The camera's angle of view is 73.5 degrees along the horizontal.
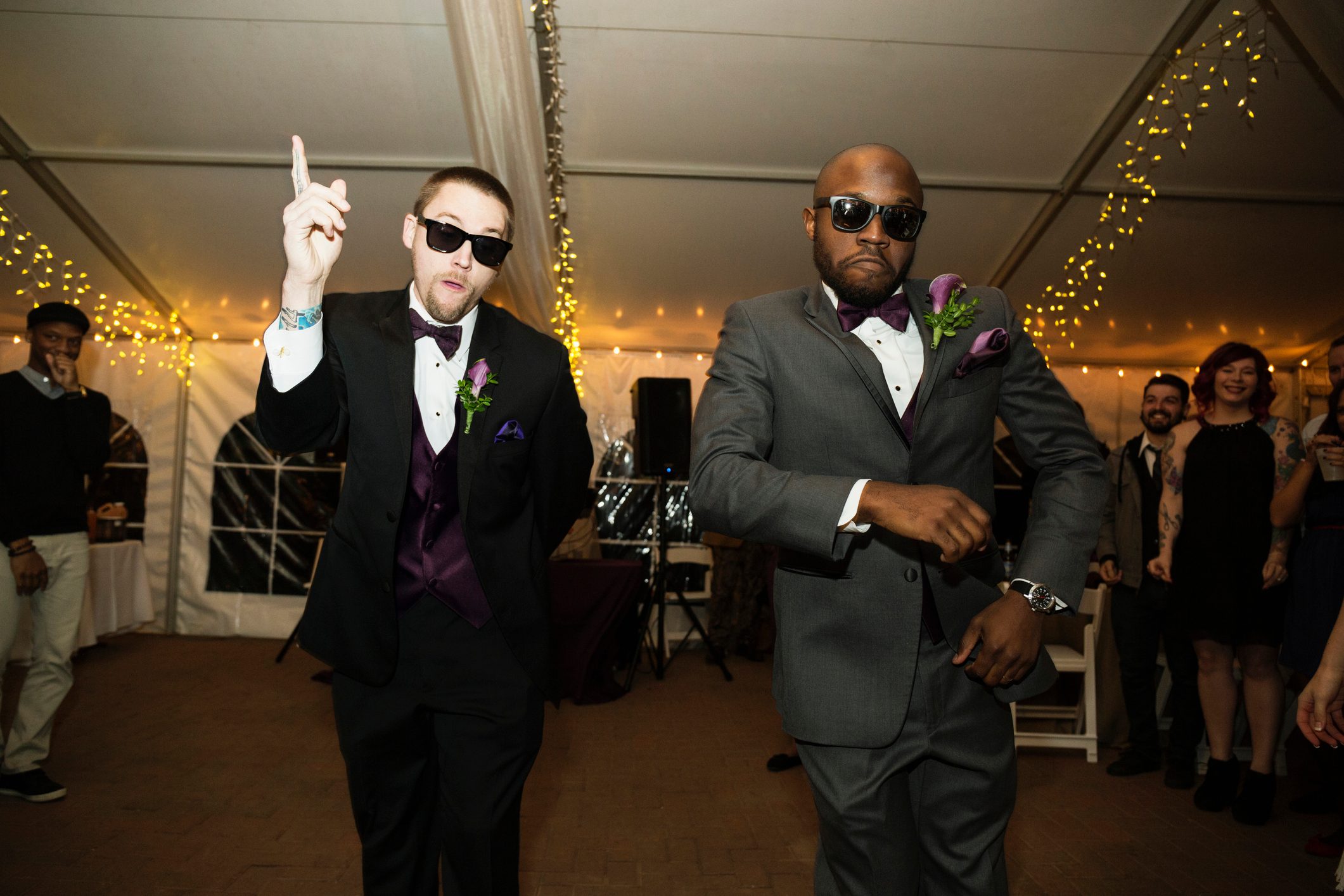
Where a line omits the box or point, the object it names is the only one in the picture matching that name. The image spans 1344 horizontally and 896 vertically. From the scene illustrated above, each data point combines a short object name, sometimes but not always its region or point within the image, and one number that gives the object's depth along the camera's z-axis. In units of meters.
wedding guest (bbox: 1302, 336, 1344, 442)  3.80
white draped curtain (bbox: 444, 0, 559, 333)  4.40
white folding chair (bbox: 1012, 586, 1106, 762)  4.90
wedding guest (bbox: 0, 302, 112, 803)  3.84
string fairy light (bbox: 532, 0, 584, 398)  4.93
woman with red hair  4.06
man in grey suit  1.59
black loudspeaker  6.91
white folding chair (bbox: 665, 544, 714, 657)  8.27
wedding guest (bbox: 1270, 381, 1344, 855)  3.55
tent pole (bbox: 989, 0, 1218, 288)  4.80
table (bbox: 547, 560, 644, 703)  6.09
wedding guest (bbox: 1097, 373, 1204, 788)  4.67
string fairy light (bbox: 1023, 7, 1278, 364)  4.89
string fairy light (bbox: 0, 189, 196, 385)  6.20
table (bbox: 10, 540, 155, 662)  6.71
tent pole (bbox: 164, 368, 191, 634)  8.02
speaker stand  6.79
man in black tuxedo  1.92
